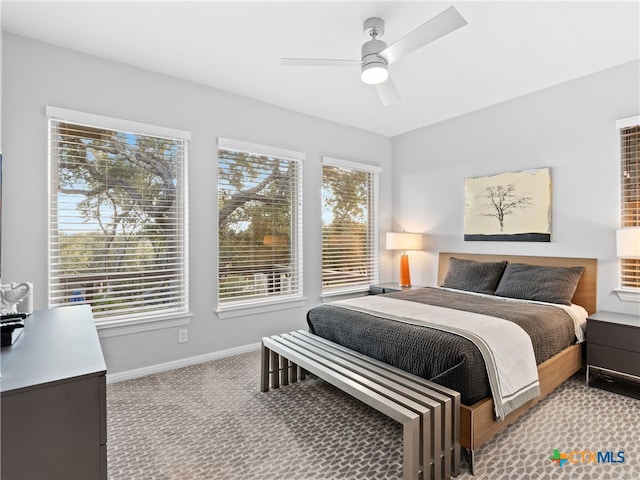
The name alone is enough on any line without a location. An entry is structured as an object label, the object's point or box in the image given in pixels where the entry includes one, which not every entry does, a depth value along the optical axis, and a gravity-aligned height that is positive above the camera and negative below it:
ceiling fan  2.04 +1.19
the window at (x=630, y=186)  3.03 +0.45
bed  1.92 -0.66
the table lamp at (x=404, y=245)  4.54 -0.08
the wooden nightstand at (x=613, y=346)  2.66 -0.84
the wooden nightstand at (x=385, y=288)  4.47 -0.62
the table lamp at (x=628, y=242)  2.76 -0.03
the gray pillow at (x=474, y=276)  3.63 -0.39
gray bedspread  1.95 -0.66
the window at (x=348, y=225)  4.47 +0.19
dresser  1.03 -0.54
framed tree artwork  3.60 +0.34
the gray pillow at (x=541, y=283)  3.15 -0.42
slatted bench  1.67 -0.83
